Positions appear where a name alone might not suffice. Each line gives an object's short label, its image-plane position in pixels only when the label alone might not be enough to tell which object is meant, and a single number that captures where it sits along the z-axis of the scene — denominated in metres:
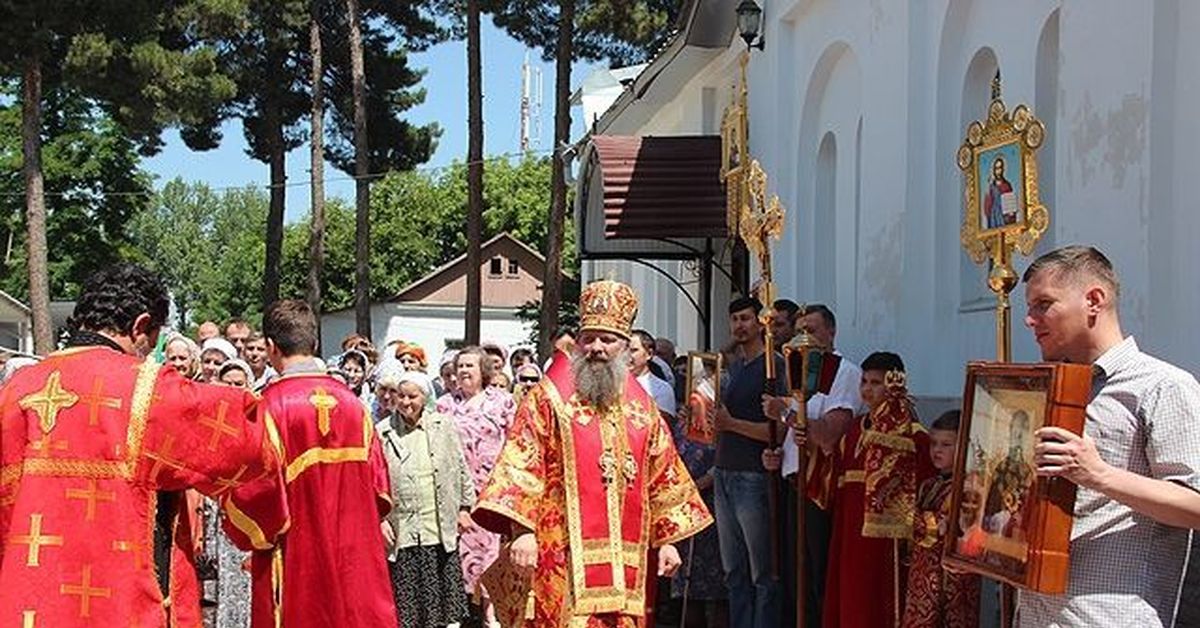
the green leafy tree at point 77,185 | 49.03
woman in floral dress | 11.45
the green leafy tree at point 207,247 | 87.19
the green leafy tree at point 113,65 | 27.52
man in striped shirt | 4.20
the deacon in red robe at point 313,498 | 7.61
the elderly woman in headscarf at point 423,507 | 10.45
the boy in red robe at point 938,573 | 7.90
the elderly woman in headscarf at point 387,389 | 10.61
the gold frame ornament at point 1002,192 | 6.78
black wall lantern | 16.06
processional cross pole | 9.47
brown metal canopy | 17.22
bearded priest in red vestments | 7.44
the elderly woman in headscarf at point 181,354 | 10.01
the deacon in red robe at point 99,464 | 5.26
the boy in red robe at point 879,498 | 8.45
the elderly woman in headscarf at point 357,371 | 12.79
